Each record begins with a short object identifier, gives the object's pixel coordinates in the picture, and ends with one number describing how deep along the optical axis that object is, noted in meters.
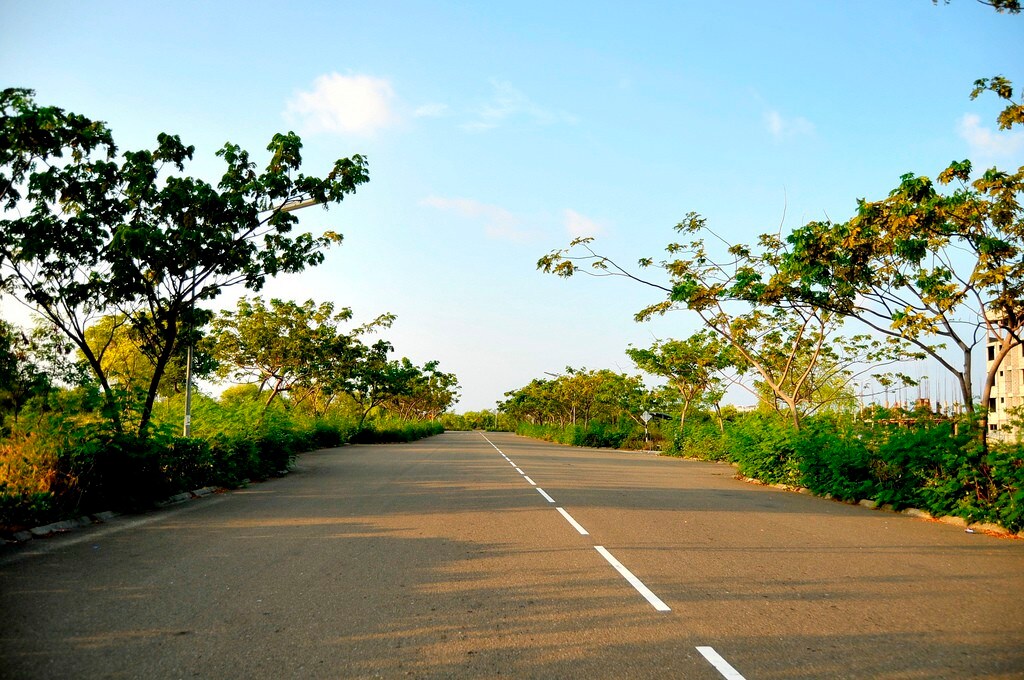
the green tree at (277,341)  32.94
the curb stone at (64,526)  8.89
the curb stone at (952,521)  10.91
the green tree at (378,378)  46.84
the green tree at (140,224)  12.80
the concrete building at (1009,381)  53.52
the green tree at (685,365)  39.31
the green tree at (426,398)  70.38
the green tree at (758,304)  17.45
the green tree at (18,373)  11.40
